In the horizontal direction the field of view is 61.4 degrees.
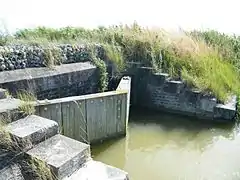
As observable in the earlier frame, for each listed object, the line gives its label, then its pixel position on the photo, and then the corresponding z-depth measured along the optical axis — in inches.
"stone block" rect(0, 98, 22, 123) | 94.1
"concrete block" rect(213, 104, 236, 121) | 159.3
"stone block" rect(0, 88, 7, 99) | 112.3
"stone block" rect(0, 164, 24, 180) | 77.3
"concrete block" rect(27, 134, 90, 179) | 78.4
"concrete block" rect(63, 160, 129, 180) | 79.9
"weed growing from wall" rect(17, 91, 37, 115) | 100.8
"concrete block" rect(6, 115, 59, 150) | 84.7
